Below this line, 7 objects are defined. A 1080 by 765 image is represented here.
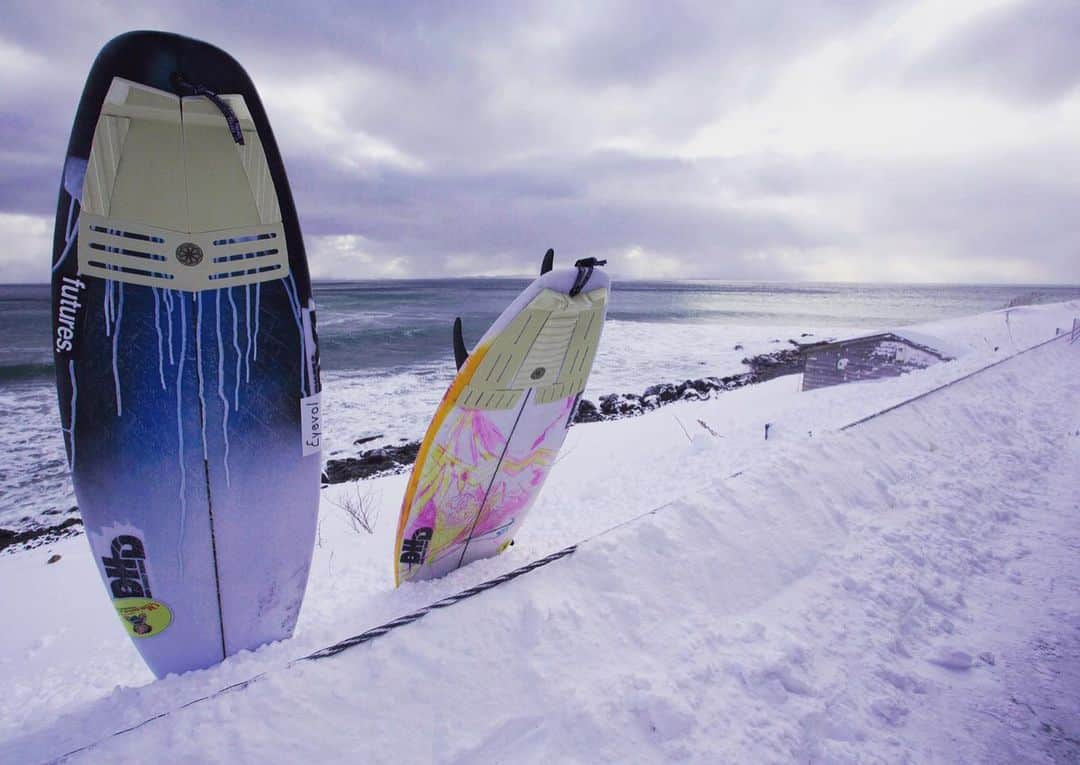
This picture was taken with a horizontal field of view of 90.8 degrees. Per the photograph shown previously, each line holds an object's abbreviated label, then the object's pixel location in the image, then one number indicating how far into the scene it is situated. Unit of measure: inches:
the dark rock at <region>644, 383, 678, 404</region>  453.1
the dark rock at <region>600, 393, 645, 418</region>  408.5
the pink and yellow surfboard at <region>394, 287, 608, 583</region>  96.1
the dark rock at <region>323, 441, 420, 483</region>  288.5
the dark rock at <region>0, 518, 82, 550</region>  212.2
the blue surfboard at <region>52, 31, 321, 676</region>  68.2
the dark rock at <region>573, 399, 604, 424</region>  389.1
